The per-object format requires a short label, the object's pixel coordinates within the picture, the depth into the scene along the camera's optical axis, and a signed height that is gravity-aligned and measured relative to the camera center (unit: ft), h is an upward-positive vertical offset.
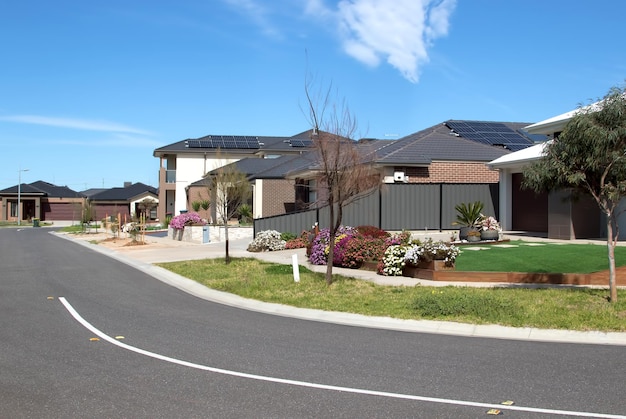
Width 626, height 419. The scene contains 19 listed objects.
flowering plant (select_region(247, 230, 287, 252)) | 81.61 -3.65
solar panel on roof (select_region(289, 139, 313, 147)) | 163.26 +19.28
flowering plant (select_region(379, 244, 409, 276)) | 53.01 -4.01
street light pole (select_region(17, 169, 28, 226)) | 229.41 +2.98
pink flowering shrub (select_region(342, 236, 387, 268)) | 57.88 -3.42
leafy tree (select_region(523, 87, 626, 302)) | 35.70 +3.40
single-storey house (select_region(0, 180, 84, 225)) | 251.80 +5.25
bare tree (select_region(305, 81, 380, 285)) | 45.47 +3.57
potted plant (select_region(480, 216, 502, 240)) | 64.75 -1.54
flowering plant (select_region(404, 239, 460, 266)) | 50.47 -3.13
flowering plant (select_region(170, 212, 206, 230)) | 111.46 -0.94
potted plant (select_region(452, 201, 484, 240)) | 67.21 -0.37
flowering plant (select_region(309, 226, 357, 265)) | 60.59 -3.19
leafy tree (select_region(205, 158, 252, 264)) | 75.25 +3.60
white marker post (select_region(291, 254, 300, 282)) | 49.80 -4.54
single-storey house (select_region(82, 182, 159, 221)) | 224.33 +5.15
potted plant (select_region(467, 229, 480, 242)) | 65.67 -2.27
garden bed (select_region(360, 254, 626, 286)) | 44.75 -4.67
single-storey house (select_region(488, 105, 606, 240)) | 63.62 +0.80
